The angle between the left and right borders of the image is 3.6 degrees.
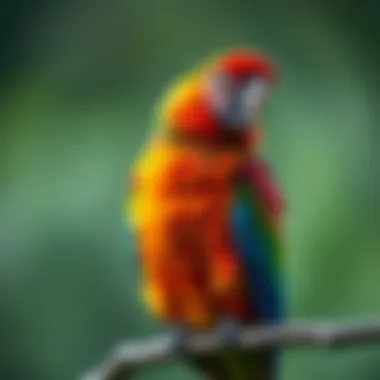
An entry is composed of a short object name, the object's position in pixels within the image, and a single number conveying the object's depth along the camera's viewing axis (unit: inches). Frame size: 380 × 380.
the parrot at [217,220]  298.1
